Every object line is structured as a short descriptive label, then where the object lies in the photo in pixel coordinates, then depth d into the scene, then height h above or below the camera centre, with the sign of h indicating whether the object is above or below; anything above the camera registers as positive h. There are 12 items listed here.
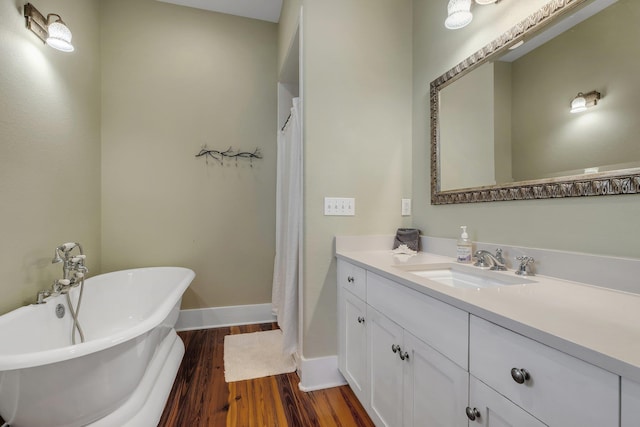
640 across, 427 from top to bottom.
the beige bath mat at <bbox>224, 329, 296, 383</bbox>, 1.90 -1.09
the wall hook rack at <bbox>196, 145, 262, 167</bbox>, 2.69 +0.59
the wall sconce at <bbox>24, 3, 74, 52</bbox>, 1.60 +1.11
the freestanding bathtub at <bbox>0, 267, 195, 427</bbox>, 1.01 -0.68
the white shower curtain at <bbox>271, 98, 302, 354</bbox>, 1.90 -0.11
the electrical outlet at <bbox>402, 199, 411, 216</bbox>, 1.92 +0.04
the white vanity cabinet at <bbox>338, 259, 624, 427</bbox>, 0.52 -0.42
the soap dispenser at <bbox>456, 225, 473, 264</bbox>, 1.37 -0.18
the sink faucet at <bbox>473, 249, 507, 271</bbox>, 1.21 -0.21
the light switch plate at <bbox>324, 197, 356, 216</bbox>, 1.75 +0.05
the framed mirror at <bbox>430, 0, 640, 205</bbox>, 0.89 +0.42
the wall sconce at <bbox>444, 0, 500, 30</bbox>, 1.34 +0.99
